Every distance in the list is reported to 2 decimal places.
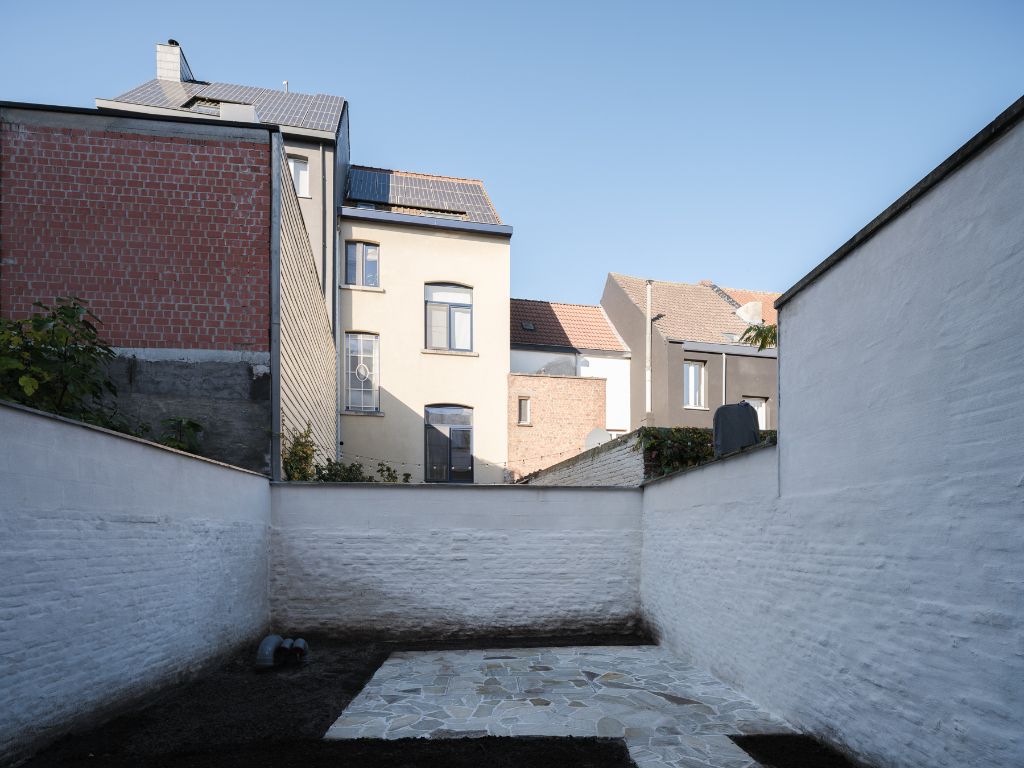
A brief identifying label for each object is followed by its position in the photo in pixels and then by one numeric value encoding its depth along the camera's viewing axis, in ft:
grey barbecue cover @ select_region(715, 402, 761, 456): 25.12
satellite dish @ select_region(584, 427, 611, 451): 53.26
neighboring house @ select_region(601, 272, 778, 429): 62.39
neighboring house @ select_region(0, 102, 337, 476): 26.50
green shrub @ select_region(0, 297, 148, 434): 19.40
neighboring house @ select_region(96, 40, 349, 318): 49.65
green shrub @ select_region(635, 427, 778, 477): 31.24
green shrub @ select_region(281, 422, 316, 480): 29.48
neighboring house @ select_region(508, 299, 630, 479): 57.47
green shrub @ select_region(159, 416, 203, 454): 25.45
